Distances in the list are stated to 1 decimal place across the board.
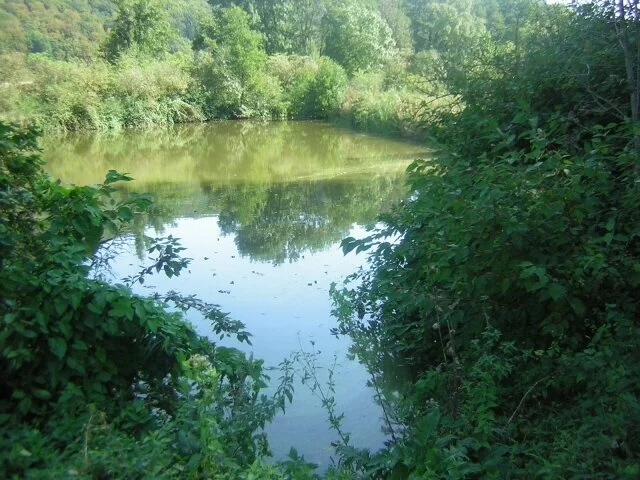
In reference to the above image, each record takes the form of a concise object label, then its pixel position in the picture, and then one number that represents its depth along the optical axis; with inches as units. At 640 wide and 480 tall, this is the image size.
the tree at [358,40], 1497.3
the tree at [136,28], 1419.8
